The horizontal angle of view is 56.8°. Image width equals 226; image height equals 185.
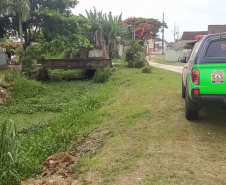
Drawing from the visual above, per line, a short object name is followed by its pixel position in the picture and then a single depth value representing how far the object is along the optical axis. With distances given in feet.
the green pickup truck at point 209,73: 11.35
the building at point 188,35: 141.06
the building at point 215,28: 74.60
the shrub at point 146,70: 41.46
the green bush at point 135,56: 51.13
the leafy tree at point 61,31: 41.34
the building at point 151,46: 157.76
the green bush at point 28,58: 38.79
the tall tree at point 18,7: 37.59
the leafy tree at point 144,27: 112.46
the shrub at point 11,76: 32.58
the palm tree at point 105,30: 59.79
